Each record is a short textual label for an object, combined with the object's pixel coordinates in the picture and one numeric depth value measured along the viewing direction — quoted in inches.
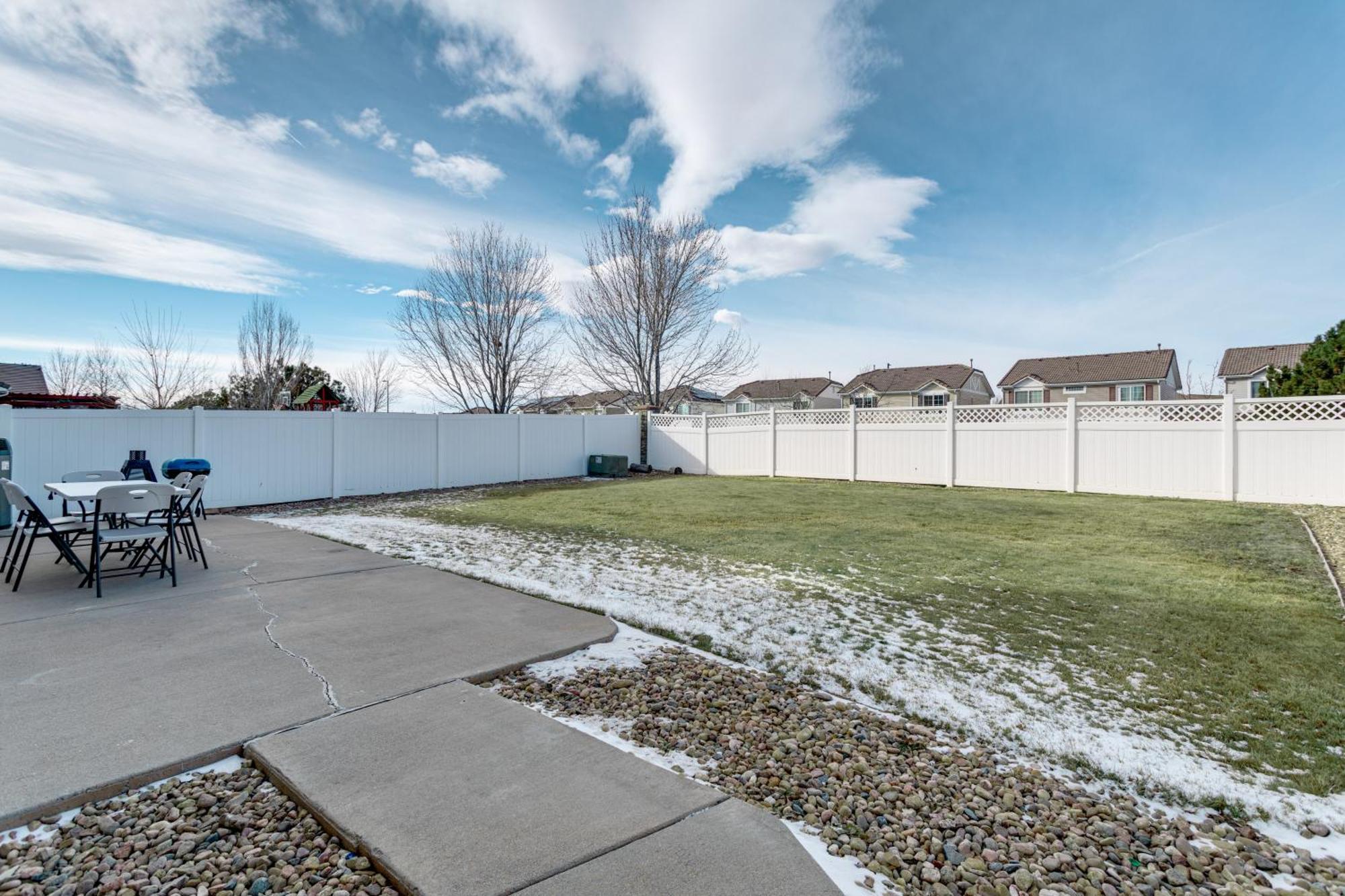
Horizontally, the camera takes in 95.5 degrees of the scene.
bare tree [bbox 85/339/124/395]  893.8
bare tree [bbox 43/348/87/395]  956.0
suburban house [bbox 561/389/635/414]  1467.8
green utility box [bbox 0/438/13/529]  321.4
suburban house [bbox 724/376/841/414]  1802.4
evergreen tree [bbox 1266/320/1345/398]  457.4
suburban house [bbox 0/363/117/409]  512.1
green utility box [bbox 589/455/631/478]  703.1
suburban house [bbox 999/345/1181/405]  1413.6
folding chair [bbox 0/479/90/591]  195.8
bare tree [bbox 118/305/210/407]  775.7
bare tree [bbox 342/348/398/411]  1217.4
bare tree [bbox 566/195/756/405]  853.2
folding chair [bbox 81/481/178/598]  195.2
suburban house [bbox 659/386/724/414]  930.1
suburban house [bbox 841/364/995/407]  1656.0
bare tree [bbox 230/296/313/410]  877.2
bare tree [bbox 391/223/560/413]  856.9
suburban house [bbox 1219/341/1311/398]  1344.7
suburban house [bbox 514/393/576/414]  978.1
